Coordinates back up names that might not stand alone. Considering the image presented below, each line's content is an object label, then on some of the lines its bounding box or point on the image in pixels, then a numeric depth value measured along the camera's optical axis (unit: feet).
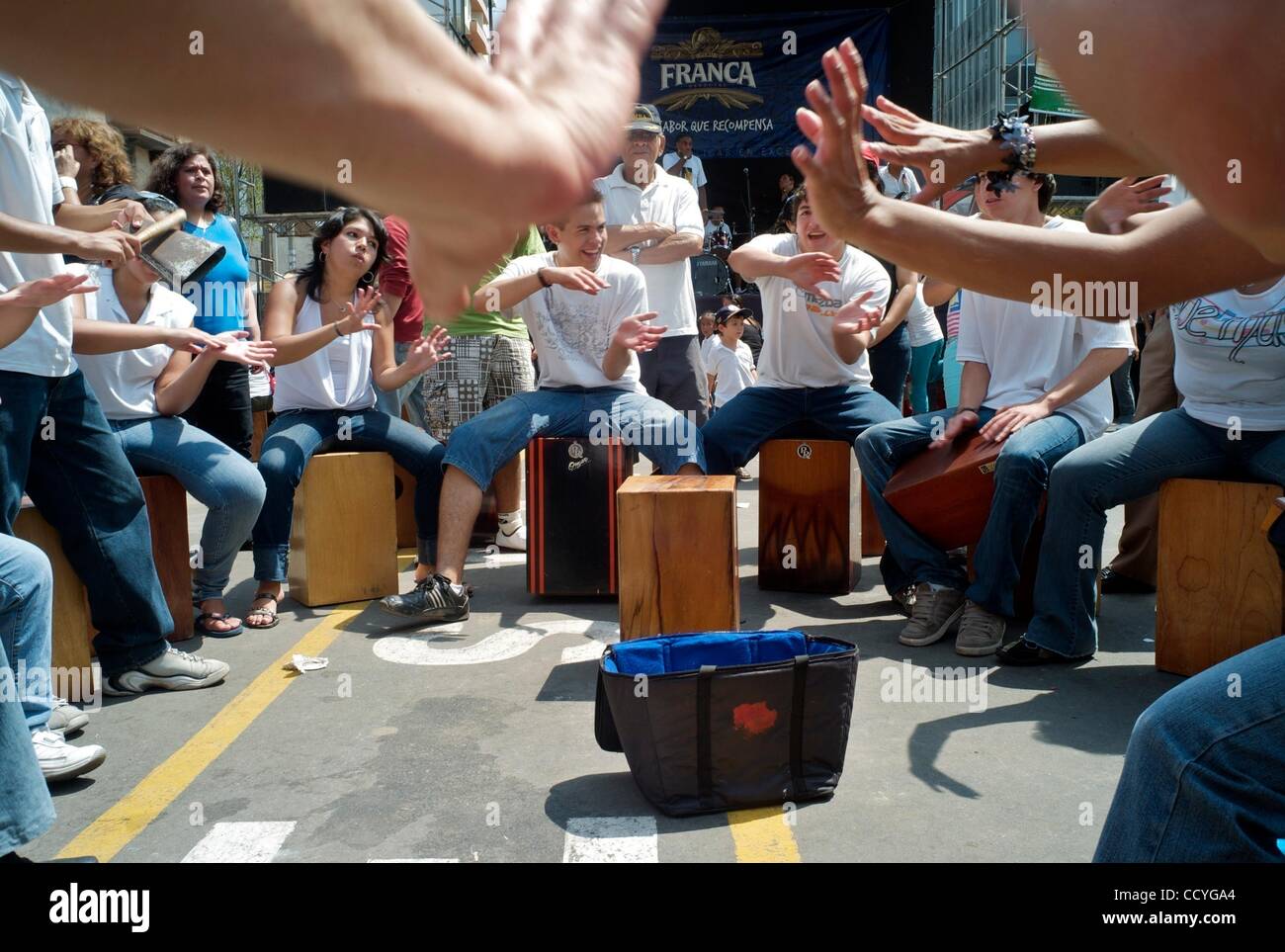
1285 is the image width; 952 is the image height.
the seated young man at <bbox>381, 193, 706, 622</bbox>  16.92
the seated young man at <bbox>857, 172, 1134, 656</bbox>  14.35
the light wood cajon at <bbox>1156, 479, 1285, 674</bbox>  12.48
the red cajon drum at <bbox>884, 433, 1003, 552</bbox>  14.85
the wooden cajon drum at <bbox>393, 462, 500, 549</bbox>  21.07
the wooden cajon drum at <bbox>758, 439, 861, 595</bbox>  17.85
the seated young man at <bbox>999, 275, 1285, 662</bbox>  12.58
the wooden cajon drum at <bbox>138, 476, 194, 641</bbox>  14.76
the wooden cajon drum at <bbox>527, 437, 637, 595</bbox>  17.29
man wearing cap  21.25
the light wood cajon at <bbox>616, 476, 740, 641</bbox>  12.92
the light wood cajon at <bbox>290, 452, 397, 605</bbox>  17.07
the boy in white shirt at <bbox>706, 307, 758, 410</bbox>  39.09
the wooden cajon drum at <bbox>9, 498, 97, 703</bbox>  12.52
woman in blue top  17.95
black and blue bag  9.34
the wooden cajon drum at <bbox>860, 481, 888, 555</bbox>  20.95
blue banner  49.44
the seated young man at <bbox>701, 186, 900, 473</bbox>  17.94
